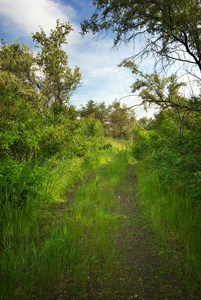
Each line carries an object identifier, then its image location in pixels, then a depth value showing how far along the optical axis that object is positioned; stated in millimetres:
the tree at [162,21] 2875
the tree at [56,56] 20250
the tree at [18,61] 22531
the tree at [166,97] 3207
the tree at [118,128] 24952
